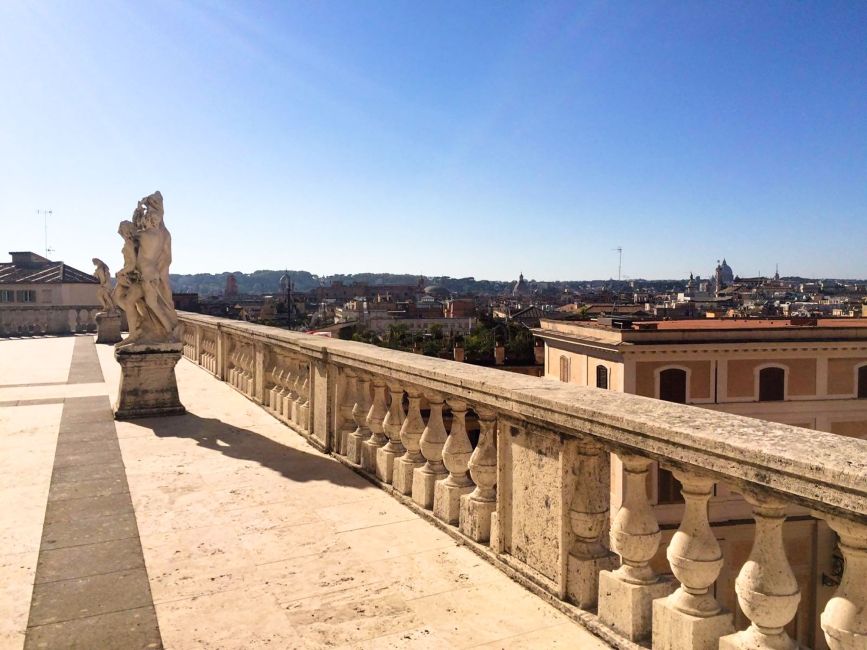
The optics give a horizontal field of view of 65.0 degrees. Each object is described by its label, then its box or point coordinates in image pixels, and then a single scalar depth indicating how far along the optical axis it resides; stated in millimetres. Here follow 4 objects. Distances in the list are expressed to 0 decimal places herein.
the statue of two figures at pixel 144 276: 8141
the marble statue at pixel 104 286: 20141
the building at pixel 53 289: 32625
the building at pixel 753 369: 29578
